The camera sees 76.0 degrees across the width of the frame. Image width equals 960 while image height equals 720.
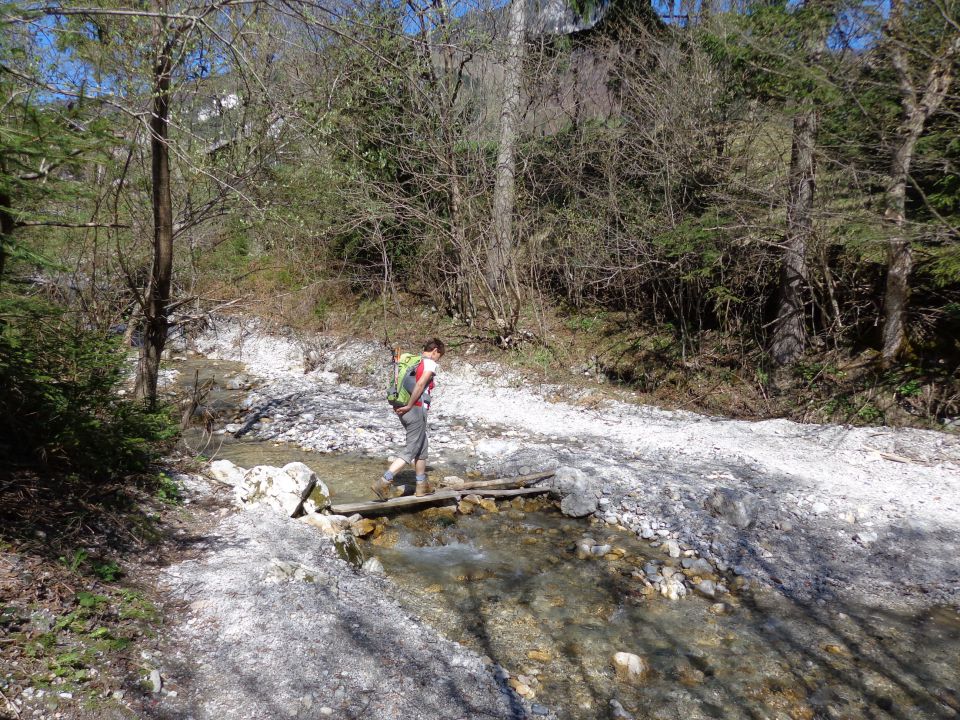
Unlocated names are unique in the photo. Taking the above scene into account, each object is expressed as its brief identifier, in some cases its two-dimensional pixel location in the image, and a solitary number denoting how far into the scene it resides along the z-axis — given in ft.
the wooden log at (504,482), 24.93
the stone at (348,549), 18.12
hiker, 22.71
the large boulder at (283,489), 19.31
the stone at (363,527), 20.94
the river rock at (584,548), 20.68
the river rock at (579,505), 23.58
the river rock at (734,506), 21.95
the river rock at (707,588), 18.42
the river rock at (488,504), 24.14
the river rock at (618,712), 13.33
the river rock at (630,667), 14.67
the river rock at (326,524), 19.19
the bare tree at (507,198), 43.24
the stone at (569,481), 24.23
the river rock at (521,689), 13.71
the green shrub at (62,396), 14.12
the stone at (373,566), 18.22
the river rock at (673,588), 18.28
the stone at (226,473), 20.24
